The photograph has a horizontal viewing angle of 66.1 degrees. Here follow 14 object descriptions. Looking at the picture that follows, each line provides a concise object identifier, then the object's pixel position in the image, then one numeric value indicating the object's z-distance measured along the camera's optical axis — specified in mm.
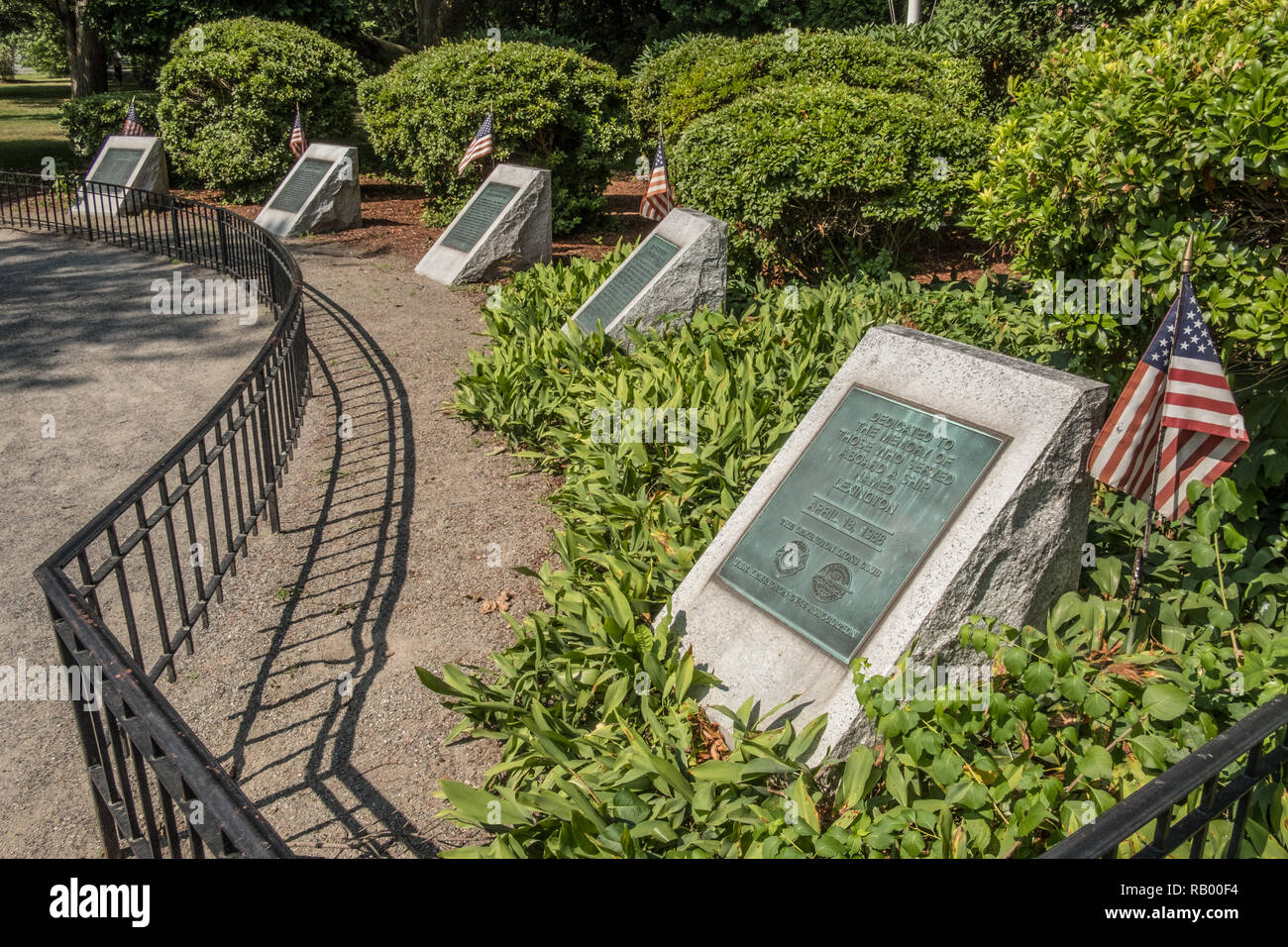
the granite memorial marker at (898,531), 3777
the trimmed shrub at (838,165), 8469
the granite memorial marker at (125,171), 14938
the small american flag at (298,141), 14789
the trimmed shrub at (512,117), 13250
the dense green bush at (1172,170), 4211
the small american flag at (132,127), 16156
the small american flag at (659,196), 9867
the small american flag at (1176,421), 3650
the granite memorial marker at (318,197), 13539
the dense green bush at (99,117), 18422
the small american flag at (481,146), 12039
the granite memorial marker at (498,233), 10922
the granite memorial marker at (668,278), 7707
